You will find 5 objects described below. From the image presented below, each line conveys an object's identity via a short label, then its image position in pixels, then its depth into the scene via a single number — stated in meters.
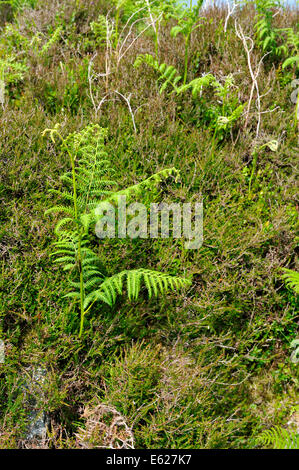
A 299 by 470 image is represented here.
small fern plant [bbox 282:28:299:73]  4.87
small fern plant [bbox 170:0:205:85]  4.50
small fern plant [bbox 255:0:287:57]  4.99
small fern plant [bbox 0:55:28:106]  4.70
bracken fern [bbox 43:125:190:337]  3.08
